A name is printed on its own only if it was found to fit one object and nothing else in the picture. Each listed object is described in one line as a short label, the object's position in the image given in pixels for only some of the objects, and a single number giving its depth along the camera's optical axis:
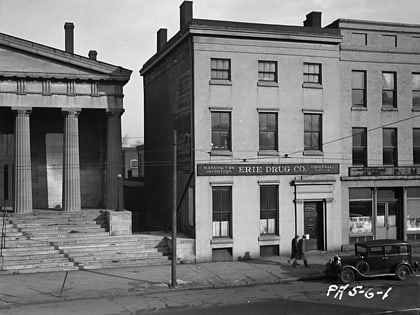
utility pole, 19.55
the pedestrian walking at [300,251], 22.92
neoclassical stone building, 26.91
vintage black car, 19.78
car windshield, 20.13
